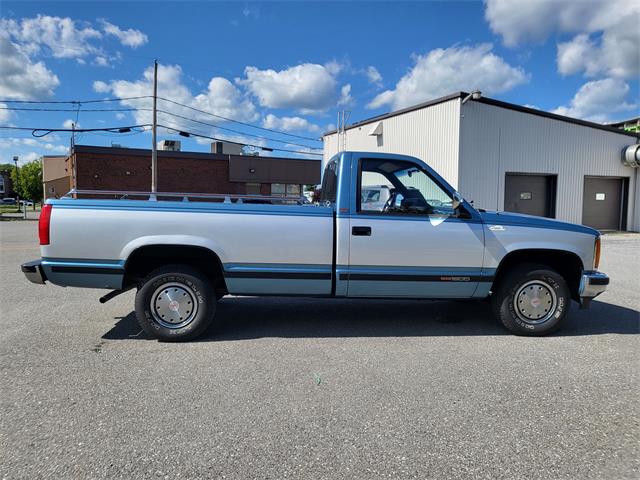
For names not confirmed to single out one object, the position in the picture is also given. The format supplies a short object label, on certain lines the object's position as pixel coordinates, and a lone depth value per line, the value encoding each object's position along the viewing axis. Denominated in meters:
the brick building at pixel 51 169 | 54.03
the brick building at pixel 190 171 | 34.47
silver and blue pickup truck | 4.51
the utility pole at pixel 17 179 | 64.15
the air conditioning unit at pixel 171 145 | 40.25
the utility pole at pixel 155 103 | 25.17
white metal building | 17.89
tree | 61.69
